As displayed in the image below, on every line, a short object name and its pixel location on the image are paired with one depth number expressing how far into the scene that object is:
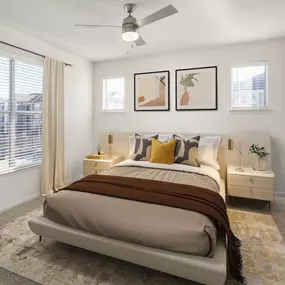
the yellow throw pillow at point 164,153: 3.31
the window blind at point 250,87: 3.70
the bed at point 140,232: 1.61
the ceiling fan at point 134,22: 2.12
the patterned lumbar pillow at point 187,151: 3.29
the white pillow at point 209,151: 3.43
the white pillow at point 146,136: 3.69
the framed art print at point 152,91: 4.24
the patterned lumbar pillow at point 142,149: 3.54
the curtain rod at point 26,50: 3.04
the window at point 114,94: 4.68
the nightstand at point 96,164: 4.05
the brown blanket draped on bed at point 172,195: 1.80
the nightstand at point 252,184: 3.12
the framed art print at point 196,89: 3.93
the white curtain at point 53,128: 3.62
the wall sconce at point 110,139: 4.43
